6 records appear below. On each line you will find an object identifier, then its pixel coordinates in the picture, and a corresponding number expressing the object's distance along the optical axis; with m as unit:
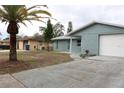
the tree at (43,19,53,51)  17.33
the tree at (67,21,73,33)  29.20
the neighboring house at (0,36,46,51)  20.28
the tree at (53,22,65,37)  25.97
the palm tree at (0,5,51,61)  5.16
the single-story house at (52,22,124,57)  8.32
